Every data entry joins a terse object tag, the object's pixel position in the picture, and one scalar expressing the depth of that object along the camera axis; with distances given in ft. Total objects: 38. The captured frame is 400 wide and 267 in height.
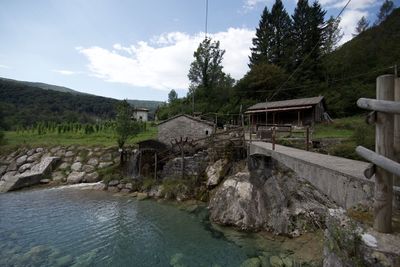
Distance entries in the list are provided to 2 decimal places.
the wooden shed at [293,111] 91.86
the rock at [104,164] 73.57
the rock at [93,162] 75.30
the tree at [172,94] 297.49
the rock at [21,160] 78.51
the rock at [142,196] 54.39
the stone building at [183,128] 76.07
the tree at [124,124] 75.20
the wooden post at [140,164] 65.32
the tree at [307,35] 144.56
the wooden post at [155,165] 62.43
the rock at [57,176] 70.27
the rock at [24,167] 75.12
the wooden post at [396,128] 9.29
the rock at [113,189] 60.44
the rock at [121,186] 61.25
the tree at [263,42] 163.94
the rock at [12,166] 75.92
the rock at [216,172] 51.16
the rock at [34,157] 79.92
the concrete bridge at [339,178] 12.10
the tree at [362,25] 215.72
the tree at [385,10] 220.23
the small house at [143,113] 224.59
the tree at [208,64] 160.15
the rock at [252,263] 26.66
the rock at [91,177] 69.00
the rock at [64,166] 75.38
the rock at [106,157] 76.43
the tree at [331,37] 165.68
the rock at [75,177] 69.00
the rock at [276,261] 26.30
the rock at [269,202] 33.81
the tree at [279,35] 155.33
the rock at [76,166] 74.22
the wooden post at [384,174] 9.02
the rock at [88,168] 72.98
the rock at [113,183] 62.80
